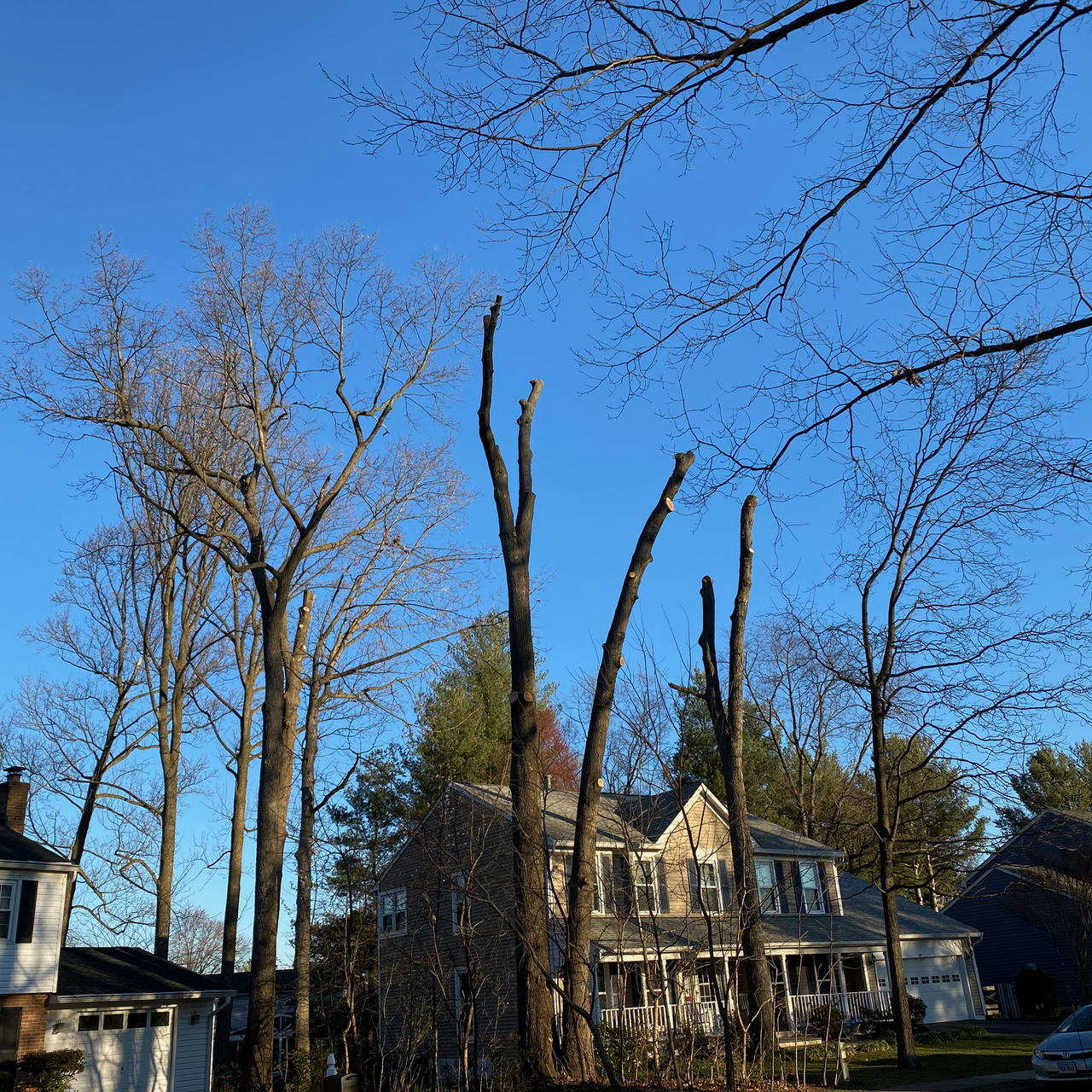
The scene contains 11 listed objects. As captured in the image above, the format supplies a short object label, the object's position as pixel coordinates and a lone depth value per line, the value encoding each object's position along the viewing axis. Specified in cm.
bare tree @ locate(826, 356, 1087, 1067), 1711
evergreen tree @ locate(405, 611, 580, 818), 3106
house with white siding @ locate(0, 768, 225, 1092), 2028
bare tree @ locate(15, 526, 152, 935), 2488
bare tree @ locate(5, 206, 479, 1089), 1531
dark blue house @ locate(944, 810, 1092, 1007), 2659
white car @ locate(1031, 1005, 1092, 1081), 1338
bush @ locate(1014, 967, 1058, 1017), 2942
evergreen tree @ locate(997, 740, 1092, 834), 4925
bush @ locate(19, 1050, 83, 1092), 1872
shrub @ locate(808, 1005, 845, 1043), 2047
